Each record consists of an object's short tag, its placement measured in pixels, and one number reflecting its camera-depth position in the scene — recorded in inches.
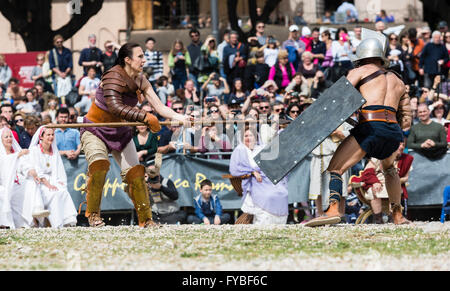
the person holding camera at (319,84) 716.7
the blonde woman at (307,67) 745.0
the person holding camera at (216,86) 732.0
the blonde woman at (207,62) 759.1
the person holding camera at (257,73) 737.0
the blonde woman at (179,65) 759.1
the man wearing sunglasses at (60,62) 793.6
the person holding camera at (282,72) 741.3
